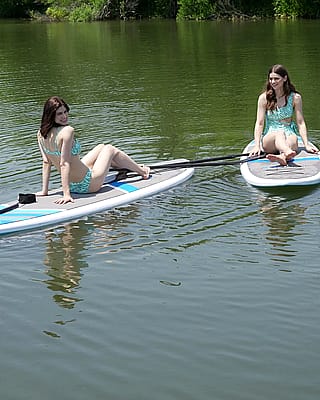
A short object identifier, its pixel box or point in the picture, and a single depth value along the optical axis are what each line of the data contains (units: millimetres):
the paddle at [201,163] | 14424
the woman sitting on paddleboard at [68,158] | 12422
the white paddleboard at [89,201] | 12037
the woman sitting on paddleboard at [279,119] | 14707
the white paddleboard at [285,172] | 13406
